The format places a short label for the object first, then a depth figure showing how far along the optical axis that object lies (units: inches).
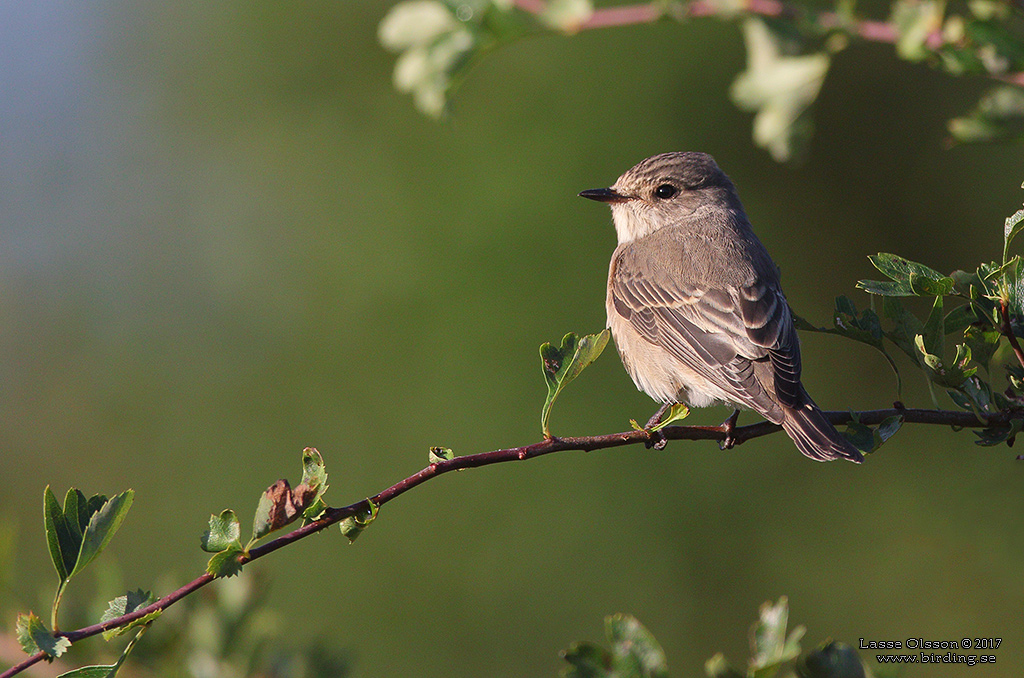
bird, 283.4
